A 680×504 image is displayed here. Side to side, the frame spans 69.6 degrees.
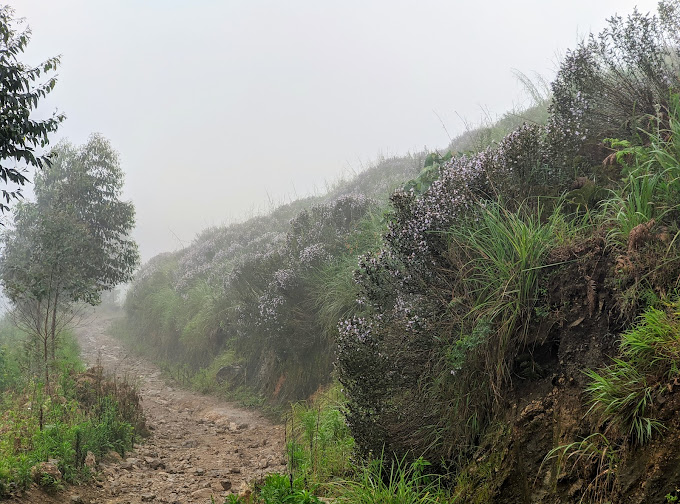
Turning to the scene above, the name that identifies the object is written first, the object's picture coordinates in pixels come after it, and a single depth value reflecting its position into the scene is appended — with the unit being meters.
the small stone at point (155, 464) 6.33
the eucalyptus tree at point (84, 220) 12.66
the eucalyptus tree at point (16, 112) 5.20
